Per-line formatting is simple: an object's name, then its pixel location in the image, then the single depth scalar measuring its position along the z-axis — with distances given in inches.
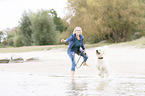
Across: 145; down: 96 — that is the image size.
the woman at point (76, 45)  346.0
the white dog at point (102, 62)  333.4
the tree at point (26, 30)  2005.4
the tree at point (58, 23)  2443.7
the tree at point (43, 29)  1845.5
